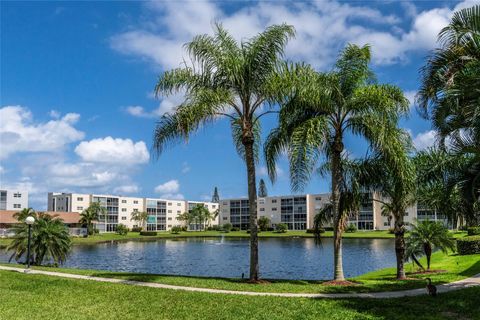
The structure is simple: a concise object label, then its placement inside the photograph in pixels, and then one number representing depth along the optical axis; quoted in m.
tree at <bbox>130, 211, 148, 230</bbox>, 136.62
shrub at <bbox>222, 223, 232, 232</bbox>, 135.50
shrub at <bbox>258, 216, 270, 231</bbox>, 129.89
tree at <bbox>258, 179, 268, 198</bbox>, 161.88
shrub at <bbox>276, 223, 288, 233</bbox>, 122.50
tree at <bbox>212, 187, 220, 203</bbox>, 189.90
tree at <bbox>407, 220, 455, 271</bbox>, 27.04
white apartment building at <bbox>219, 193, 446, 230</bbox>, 123.56
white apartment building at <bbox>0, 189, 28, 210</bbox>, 116.12
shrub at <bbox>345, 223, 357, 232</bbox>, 111.10
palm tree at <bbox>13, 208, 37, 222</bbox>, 73.88
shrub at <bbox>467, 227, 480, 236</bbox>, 41.32
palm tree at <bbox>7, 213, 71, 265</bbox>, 31.14
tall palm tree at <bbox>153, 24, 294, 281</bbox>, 17.31
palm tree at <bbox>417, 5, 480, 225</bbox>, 12.33
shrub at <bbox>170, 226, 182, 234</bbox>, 127.25
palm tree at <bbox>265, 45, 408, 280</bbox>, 16.73
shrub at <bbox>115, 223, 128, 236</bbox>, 108.88
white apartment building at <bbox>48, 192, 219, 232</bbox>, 128.75
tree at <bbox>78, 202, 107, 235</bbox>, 103.38
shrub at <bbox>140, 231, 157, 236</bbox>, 113.28
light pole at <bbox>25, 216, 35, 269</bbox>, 24.05
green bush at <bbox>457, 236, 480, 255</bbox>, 30.97
